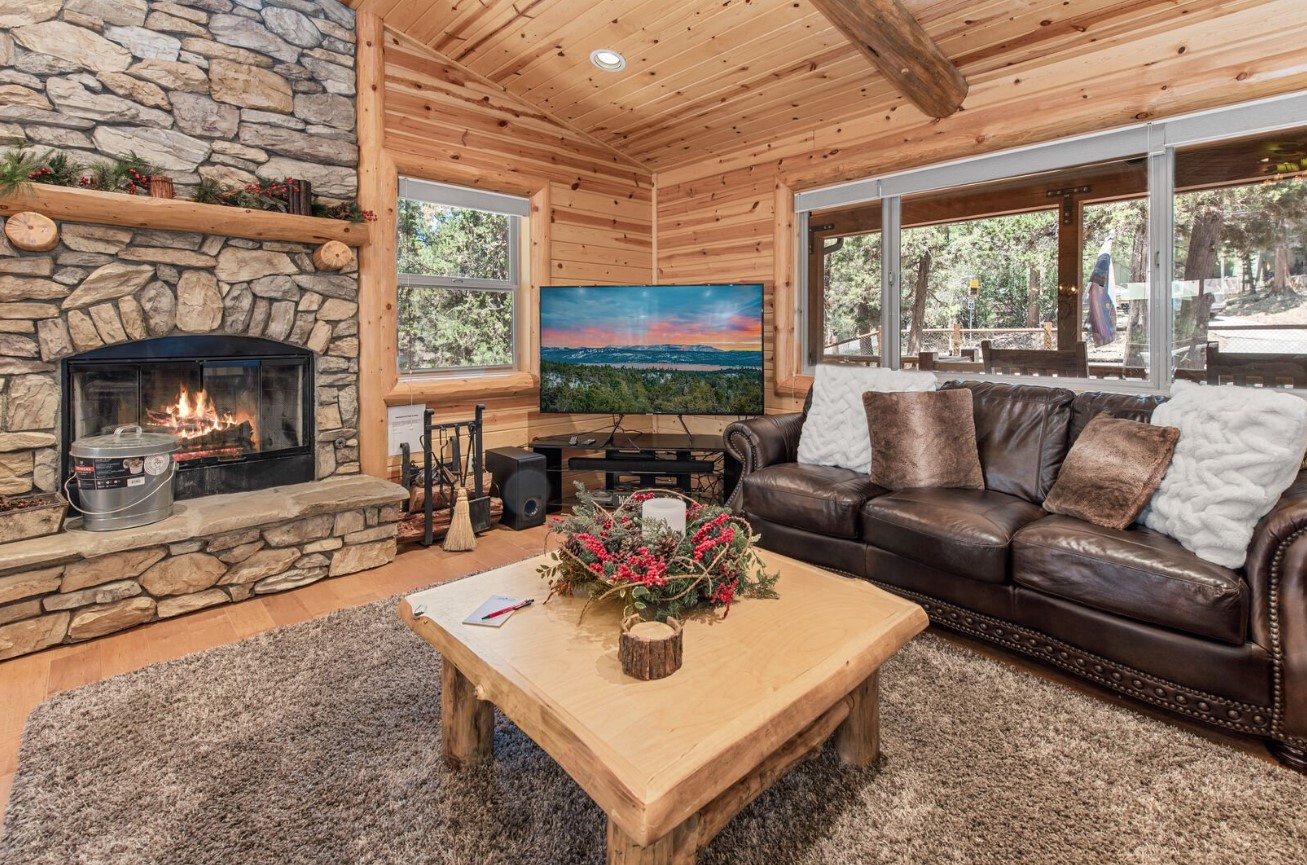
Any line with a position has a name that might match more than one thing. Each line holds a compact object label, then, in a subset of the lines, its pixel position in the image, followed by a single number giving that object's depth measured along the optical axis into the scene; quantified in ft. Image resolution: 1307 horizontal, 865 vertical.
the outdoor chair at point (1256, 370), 9.07
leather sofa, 5.79
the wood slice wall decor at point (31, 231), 8.45
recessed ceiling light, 12.18
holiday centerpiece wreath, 5.29
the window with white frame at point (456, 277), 13.23
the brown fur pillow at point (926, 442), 9.30
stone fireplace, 8.78
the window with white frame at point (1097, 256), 9.11
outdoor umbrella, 10.53
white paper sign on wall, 12.55
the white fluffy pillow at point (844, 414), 10.38
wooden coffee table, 3.70
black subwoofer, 12.64
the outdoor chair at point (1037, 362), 10.96
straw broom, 11.60
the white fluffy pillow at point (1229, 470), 6.24
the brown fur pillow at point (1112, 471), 7.27
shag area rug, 4.83
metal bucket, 8.55
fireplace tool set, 11.62
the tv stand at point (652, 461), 13.05
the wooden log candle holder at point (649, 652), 4.52
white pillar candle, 5.95
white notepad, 5.37
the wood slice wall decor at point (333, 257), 11.10
